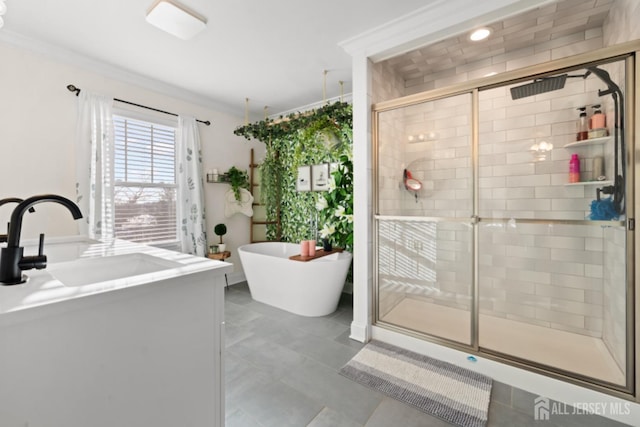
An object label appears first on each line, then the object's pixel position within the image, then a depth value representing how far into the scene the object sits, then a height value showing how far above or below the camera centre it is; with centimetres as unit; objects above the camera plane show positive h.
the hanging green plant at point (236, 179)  402 +51
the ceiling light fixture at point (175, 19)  192 +143
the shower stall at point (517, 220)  173 -7
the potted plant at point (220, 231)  379 -25
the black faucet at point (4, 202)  119 +6
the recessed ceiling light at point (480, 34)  216 +144
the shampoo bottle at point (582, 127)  204 +64
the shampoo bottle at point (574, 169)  210 +33
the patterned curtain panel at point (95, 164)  268 +50
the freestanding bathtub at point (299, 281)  287 -76
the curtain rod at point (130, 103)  262 +122
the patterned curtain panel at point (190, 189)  350 +32
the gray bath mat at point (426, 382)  161 -115
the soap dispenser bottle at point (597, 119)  189 +65
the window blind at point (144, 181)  305 +38
